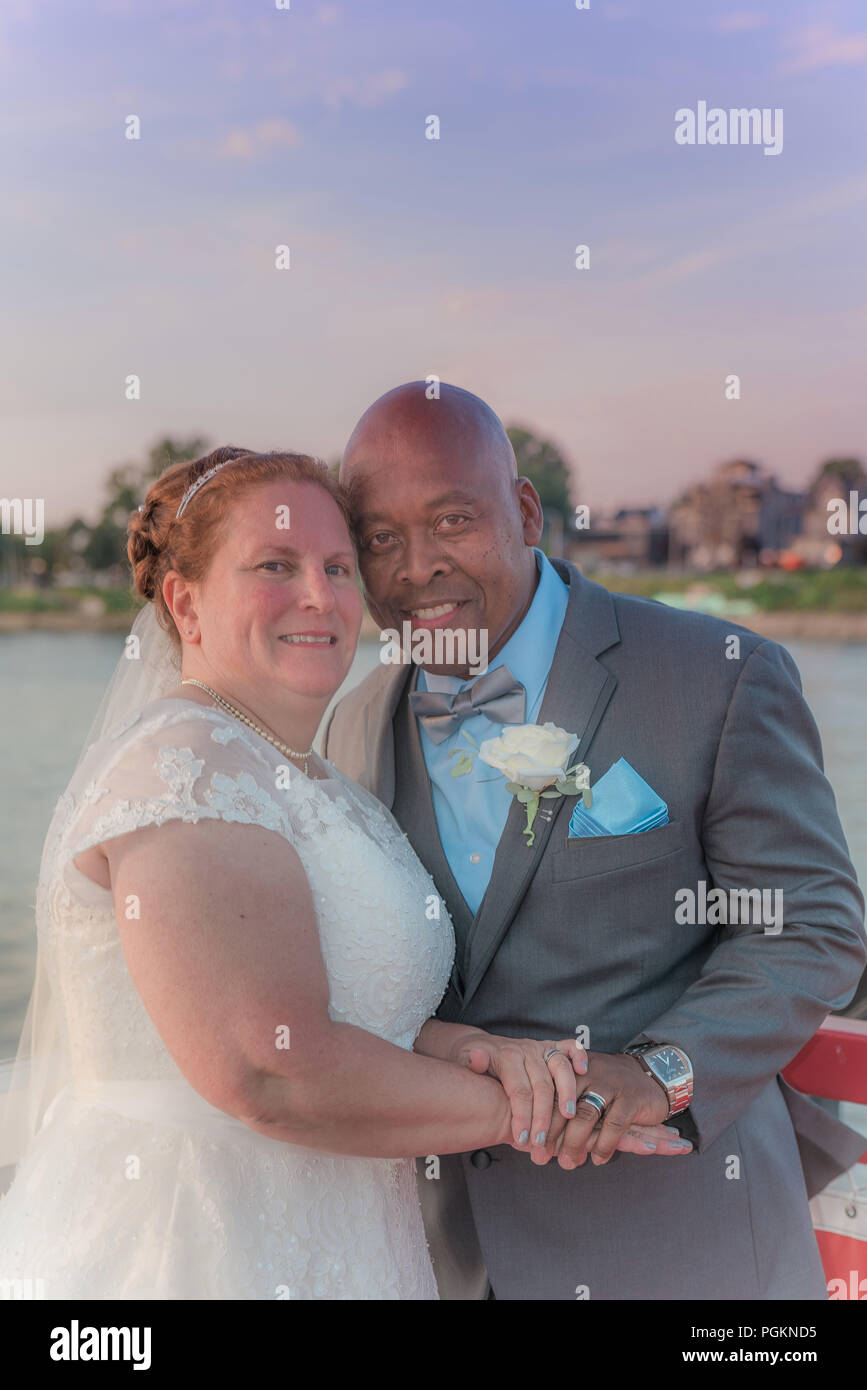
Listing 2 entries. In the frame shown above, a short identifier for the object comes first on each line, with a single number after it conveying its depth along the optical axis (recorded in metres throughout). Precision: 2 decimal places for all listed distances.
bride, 1.53
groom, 1.91
